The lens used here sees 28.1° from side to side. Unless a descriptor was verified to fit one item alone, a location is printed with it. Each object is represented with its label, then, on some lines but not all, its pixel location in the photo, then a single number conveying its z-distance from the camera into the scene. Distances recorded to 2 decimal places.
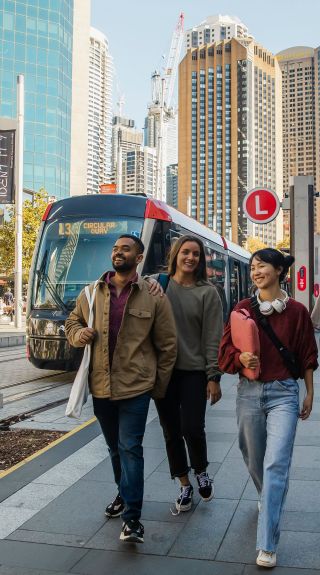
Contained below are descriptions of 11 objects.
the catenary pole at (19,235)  25.80
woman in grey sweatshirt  4.10
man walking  3.64
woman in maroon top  3.44
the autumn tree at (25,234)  32.97
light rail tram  10.15
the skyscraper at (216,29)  180.50
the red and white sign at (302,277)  8.59
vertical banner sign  23.01
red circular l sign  10.13
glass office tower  61.91
